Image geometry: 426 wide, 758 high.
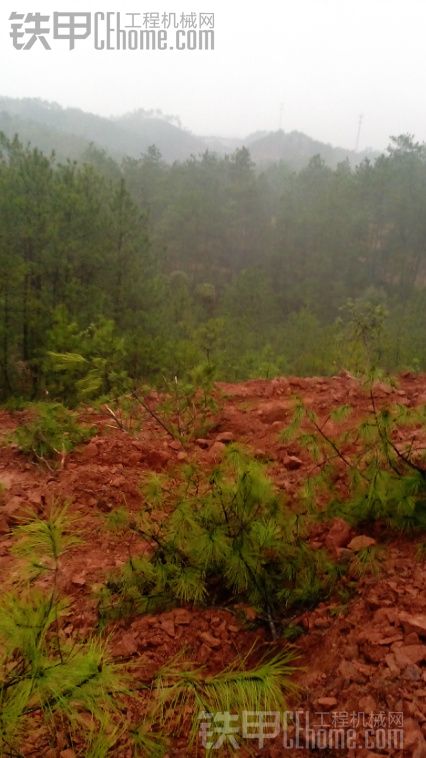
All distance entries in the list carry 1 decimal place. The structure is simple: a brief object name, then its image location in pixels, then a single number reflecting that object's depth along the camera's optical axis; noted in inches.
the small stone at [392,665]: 53.2
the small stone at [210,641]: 68.0
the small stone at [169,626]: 70.1
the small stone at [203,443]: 141.3
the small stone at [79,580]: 84.7
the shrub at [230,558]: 70.4
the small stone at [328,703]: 51.7
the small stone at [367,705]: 49.8
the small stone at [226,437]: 141.3
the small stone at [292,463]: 121.0
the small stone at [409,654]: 53.8
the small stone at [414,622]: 56.8
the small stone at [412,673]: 51.8
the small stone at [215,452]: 123.7
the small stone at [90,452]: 134.0
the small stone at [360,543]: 77.6
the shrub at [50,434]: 136.9
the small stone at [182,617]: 71.9
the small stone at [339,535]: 82.1
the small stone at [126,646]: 66.2
